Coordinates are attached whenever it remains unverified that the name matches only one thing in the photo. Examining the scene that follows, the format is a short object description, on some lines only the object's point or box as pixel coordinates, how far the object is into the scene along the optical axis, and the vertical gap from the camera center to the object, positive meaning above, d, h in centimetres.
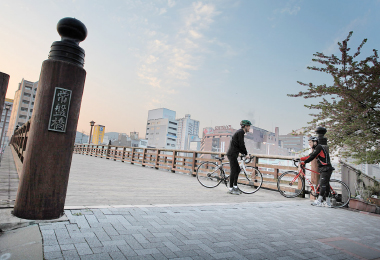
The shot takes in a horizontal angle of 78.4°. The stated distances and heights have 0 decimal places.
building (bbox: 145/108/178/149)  12731 +1565
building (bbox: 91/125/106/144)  8906 +645
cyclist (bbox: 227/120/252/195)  588 +32
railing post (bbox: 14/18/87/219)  230 +15
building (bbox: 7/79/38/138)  8394 +1542
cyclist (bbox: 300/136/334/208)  519 +1
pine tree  596 +182
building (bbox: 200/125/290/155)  12674 +1325
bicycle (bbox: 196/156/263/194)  664 -38
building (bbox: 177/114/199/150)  18012 +1941
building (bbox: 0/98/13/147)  10675 +1177
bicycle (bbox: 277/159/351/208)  534 -44
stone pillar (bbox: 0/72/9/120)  229 +57
